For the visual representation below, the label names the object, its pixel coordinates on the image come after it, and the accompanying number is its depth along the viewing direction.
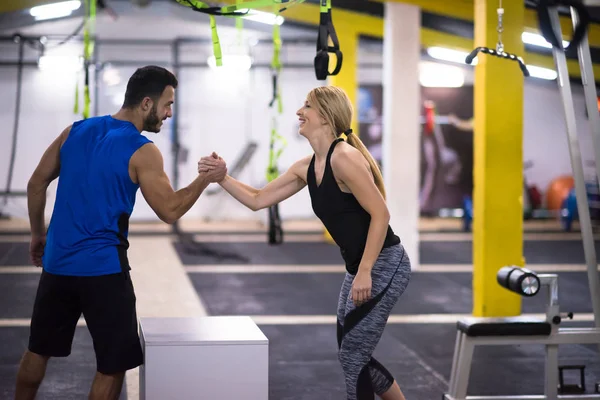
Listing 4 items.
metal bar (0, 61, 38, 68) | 12.63
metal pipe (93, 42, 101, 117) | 13.24
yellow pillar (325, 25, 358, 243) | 10.80
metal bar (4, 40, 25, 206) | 12.34
